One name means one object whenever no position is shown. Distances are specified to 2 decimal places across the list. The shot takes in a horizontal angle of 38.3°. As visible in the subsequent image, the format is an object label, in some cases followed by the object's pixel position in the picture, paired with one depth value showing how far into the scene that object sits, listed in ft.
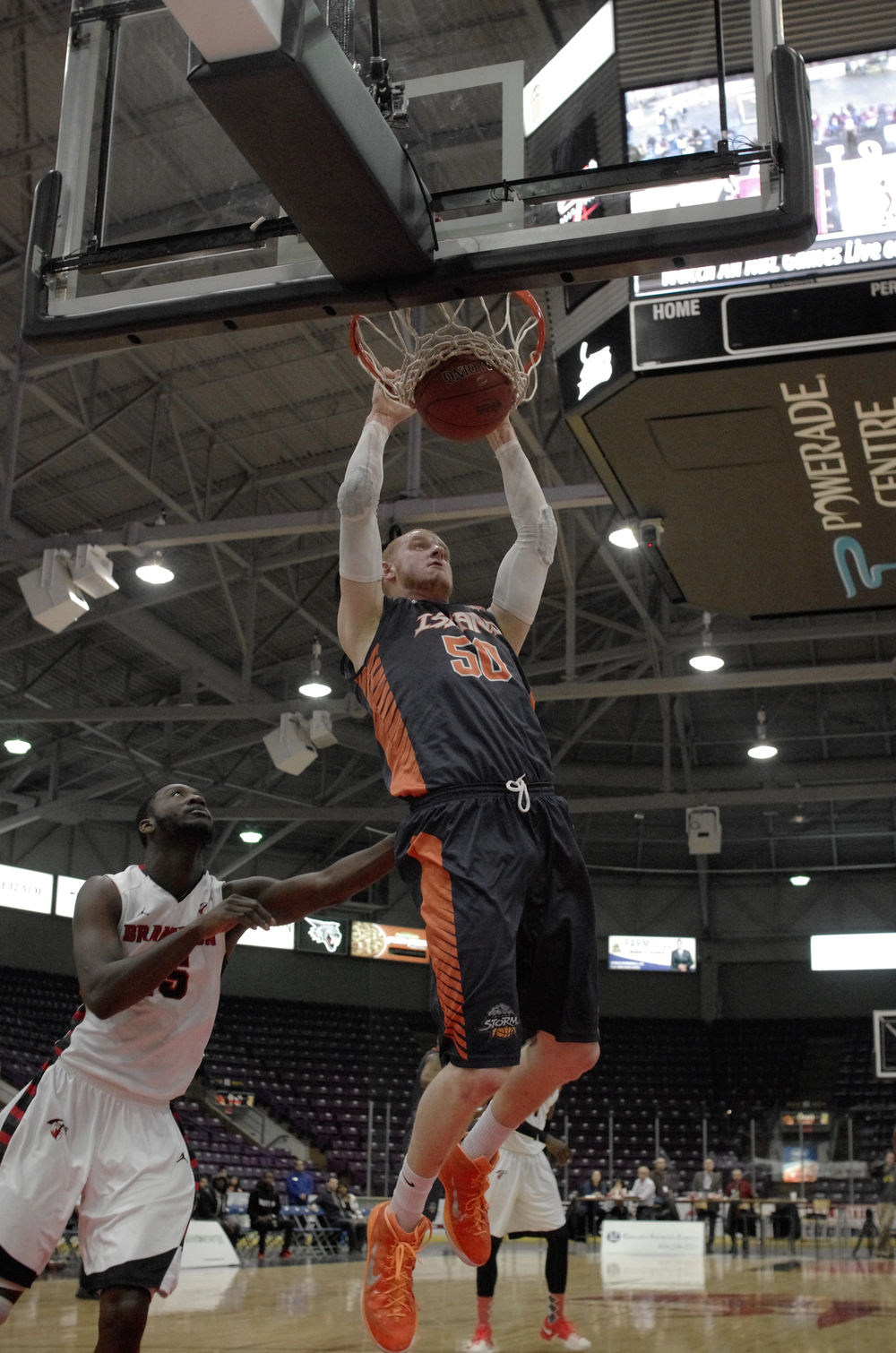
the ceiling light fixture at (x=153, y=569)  42.65
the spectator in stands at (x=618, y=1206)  63.62
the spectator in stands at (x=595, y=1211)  65.72
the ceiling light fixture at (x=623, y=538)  42.96
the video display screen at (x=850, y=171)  17.17
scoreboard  17.28
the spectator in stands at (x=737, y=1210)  63.36
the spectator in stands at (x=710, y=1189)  67.15
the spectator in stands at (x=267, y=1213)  50.34
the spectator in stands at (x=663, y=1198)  62.03
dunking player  9.95
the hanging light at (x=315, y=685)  51.03
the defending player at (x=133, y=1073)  10.57
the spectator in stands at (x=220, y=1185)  53.06
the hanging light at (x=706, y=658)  50.88
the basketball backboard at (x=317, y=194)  11.32
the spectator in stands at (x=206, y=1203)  46.91
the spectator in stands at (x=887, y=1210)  56.70
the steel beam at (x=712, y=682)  50.62
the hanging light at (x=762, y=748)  66.64
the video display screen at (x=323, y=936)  92.12
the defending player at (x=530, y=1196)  22.11
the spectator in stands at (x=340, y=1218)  56.44
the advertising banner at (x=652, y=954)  95.25
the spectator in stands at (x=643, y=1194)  59.36
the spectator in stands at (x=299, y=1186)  61.31
